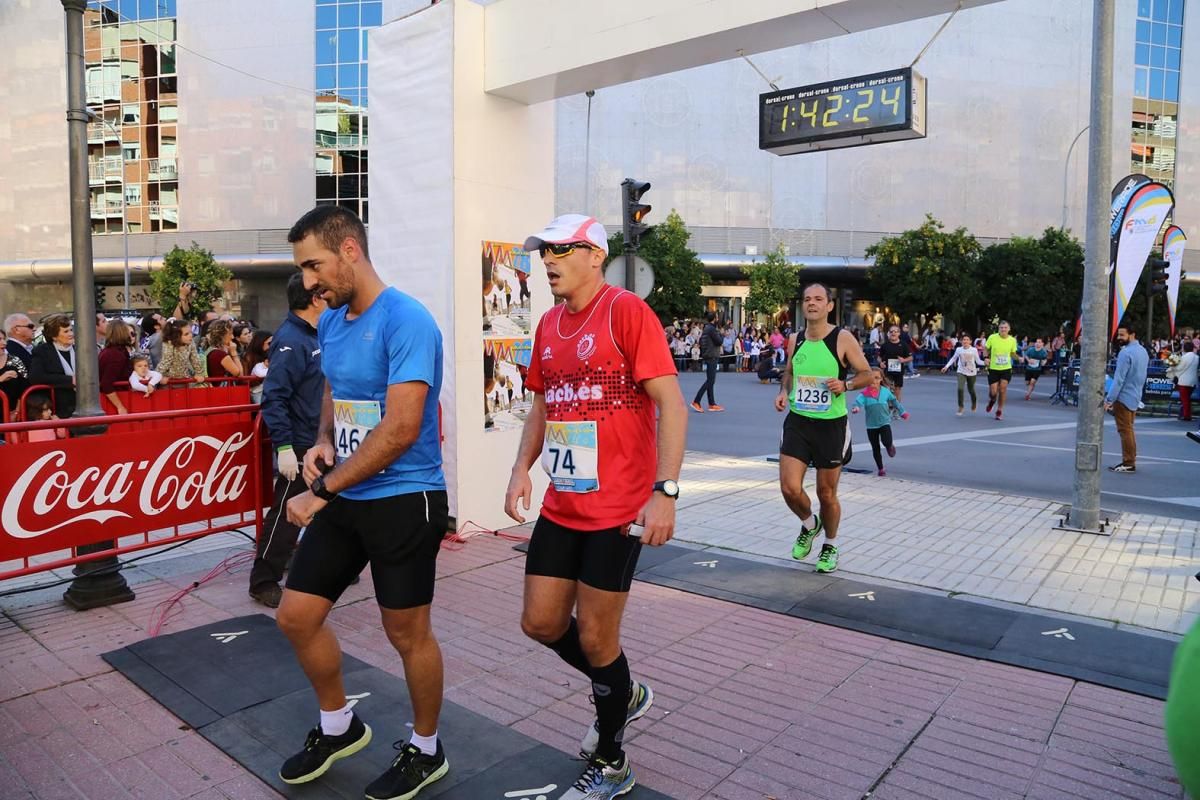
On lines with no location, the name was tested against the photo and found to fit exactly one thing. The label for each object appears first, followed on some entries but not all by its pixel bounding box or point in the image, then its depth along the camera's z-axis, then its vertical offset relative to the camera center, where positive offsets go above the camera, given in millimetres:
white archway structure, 6336 +1601
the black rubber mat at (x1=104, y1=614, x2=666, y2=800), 3205 -1693
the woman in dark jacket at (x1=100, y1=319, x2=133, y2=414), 9047 -330
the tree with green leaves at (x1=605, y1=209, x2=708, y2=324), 38969 +2955
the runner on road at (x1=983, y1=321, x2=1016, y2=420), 16781 -460
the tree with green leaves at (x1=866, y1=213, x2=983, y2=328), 39094 +3060
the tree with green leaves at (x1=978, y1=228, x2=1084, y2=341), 38469 +2620
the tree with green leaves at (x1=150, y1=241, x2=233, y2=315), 42062 +2720
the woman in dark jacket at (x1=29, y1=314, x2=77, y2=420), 8383 -356
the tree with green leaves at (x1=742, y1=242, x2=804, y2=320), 41562 +2519
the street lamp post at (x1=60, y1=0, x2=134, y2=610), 5102 +182
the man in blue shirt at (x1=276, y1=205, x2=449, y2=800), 2852 -549
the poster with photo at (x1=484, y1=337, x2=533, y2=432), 7070 -434
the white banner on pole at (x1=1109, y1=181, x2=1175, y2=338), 13609 +1674
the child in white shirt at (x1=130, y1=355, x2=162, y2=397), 9211 -539
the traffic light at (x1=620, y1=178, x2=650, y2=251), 8114 +1185
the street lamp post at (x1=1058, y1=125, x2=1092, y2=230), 46231 +8429
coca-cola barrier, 4547 -906
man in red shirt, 2920 -458
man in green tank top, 5934 -535
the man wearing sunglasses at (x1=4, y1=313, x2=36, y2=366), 8453 -84
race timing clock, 6066 +1671
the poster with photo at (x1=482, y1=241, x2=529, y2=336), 7004 +366
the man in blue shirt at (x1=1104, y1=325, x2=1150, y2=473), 10828 -581
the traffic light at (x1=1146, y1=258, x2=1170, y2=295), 19031 +1459
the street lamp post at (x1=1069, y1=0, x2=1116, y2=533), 7398 +347
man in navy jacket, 4883 -482
